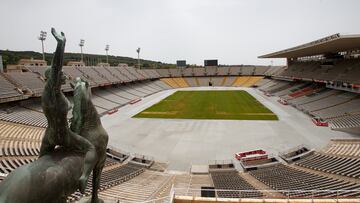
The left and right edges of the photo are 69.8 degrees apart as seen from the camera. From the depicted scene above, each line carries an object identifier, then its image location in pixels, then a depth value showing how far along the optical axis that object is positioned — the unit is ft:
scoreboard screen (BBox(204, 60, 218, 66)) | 316.60
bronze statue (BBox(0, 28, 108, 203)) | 15.72
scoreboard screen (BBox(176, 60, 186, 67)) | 332.60
